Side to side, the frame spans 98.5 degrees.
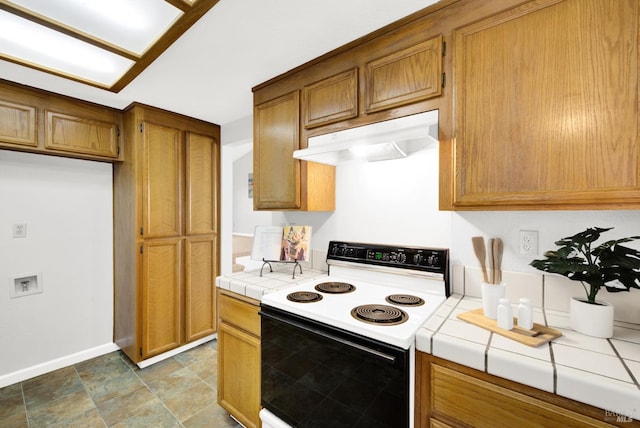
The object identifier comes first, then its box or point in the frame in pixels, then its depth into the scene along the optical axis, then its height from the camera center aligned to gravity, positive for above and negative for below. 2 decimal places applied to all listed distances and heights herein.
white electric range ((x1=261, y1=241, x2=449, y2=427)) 1.00 -0.52
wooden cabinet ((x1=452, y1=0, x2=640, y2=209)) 0.90 +0.38
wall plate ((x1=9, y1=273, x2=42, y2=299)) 2.23 -0.60
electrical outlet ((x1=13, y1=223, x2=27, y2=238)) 2.23 -0.15
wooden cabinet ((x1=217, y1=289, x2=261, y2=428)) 1.57 -0.88
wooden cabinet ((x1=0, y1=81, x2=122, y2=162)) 1.98 +0.69
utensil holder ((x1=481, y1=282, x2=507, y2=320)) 1.10 -0.35
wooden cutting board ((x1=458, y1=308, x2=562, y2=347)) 0.92 -0.43
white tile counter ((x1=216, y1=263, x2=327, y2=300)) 1.59 -0.44
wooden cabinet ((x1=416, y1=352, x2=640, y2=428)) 0.74 -0.57
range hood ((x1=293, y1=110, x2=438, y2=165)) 1.23 +0.36
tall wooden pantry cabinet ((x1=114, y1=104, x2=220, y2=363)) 2.39 -0.18
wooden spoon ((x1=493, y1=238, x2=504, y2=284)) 1.16 -0.19
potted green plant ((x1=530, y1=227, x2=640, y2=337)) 0.91 -0.20
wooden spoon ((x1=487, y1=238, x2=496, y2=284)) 1.16 -0.24
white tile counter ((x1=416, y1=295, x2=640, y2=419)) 0.70 -0.44
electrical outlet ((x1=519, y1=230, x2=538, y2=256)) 1.27 -0.14
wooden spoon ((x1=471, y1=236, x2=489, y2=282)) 1.21 -0.17
